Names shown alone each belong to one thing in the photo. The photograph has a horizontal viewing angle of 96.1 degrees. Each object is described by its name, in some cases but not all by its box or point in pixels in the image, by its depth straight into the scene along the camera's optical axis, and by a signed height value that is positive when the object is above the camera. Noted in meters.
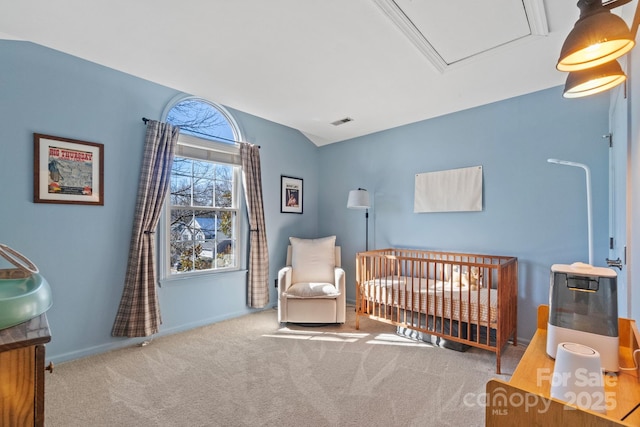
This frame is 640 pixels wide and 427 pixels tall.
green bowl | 0.76 -0.25
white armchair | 3.12 -0.83
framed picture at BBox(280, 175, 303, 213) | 4.00 +0.29
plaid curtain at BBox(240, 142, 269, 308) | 3.48 -0.19
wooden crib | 2.34 -0.79
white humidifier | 0.91 -0.33
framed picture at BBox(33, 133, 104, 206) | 2.22 +0.36
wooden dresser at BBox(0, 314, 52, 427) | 0.68 -0.40
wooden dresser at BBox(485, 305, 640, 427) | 0.68 -0.49
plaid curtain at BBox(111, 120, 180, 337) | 2.57 -0.26
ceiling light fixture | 0.87 +0.55
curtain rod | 2.70 +0.89
